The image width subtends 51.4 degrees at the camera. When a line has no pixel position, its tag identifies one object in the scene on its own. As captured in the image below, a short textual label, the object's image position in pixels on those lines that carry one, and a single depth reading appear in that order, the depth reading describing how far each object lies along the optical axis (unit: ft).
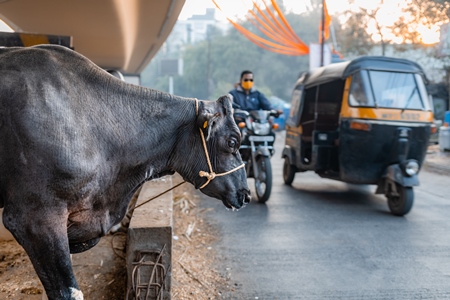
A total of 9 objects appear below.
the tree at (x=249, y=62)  135.54
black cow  6.70
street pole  57.04
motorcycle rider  25.84
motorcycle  23.84
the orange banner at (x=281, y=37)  47.21
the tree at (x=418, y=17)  42.34
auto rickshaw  21.56
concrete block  10.80
